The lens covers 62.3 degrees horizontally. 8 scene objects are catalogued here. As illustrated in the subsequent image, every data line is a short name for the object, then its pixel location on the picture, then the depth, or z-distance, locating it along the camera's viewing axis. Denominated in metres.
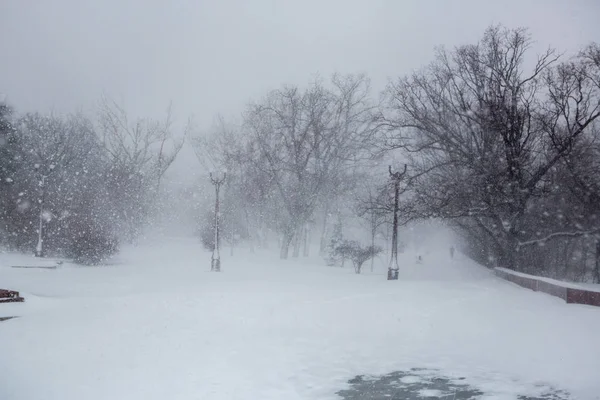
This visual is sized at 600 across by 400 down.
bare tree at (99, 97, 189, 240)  45.12
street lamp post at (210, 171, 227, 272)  26.28
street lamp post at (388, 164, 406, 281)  20.97
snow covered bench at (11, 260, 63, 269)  24.42
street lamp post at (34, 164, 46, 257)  29.70
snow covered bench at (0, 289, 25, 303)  12.86
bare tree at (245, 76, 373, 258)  36.03
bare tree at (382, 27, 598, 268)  21.36
